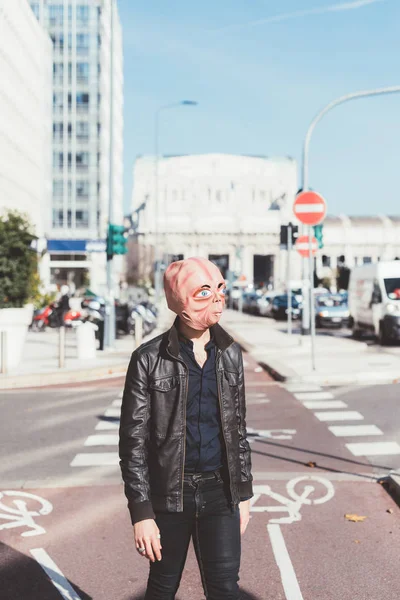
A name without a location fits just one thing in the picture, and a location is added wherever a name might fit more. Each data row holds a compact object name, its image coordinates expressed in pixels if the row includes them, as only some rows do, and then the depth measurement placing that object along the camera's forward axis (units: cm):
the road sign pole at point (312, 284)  1566
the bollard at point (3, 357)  1556
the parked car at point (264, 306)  5600
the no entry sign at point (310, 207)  1617
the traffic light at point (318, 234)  2838
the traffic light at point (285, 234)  2500
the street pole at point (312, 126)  1819
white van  2383
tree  2117
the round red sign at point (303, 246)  2116
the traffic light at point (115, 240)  2288
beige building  13538
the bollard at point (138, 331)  1939
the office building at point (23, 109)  5603
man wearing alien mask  326
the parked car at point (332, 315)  3650
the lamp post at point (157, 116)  5305
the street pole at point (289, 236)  2483
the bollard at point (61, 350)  1648
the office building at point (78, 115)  9075
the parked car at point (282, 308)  4766
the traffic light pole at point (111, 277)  2236
